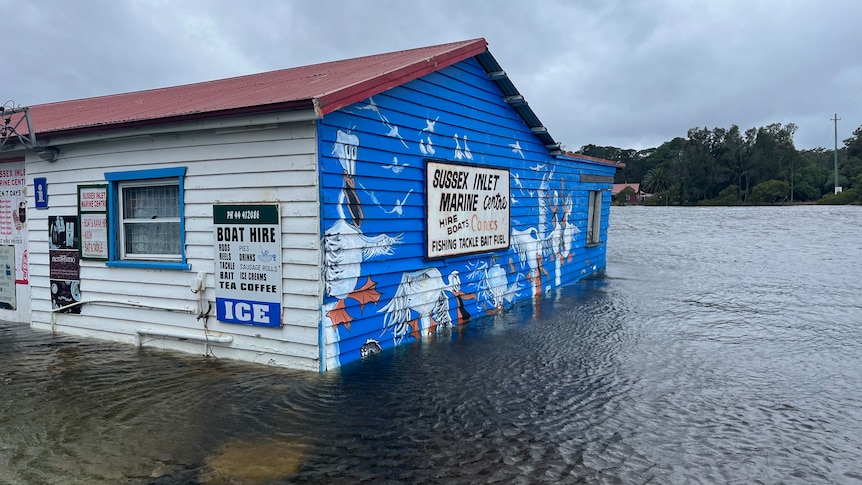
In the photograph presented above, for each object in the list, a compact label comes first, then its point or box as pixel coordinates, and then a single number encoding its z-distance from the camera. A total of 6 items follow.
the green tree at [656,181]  90.00
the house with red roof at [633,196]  92.88
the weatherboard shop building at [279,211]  6.22
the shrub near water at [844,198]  61.81
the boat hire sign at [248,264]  6.32
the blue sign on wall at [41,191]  8.08
